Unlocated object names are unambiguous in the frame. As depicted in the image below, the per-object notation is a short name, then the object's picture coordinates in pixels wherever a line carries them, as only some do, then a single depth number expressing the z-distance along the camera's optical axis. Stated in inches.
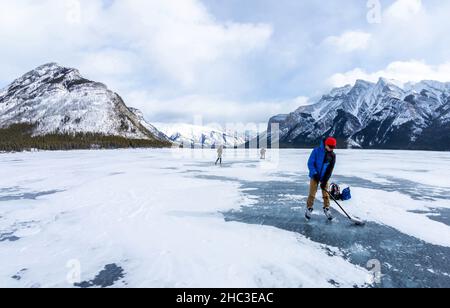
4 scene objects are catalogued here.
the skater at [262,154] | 1713.2
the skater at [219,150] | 1223.1
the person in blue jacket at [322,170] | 366.0
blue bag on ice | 496.0
